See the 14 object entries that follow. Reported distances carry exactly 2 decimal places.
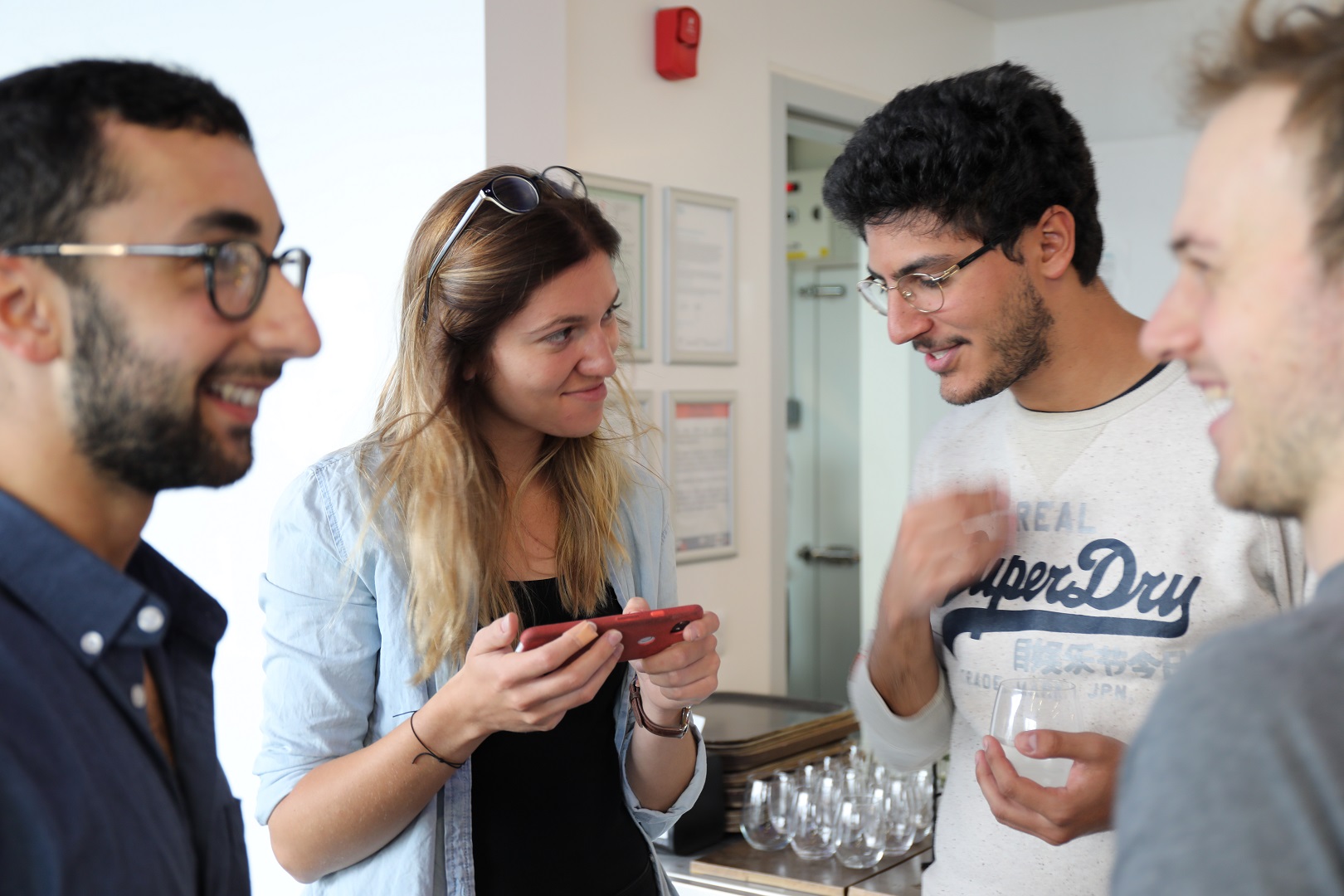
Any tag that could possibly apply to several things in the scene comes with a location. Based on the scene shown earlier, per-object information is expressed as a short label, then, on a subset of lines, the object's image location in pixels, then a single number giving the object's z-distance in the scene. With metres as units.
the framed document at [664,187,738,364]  3.22
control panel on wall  5.53
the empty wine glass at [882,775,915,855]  2.38
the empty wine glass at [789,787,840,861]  2.31
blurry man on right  0.56
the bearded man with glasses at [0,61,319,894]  0.78
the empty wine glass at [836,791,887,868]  2.29
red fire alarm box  3.06
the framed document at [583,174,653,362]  3.02
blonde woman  1.40
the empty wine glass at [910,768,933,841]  2.42
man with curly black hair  1.41
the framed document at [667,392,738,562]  3.27
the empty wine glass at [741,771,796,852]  2.37
